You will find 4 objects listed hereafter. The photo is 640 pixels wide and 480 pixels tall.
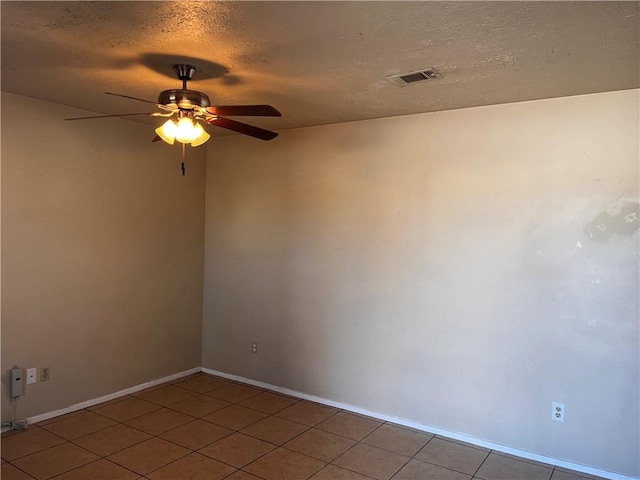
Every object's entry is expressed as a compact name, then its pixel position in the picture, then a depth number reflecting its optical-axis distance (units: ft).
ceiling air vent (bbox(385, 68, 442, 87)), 8.55
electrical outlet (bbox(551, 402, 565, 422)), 9.92
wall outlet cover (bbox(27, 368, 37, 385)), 11.21
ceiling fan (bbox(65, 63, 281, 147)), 7.77
